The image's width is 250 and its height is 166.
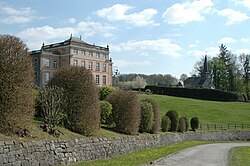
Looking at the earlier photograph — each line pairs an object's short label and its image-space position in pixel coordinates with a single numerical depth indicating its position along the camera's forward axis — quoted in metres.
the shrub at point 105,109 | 19.81
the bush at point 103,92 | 26.06
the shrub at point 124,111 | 21.05
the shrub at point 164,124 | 30.67
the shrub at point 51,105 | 14.49
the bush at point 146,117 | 24.45
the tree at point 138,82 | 114.56
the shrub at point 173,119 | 32.47
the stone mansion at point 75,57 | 72.94
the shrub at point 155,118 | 25.92
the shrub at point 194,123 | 40.28
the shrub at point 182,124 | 34.28
